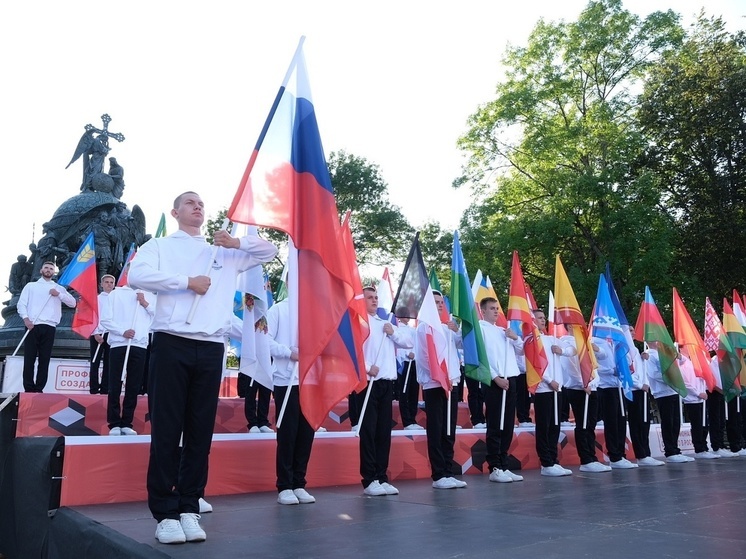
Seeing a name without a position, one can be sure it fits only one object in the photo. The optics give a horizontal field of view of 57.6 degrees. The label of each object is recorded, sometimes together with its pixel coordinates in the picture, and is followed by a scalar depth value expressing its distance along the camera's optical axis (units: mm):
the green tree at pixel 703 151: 23453
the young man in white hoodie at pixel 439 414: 7438
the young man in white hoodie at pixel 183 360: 4254
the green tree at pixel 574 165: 22609
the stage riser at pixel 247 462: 5785
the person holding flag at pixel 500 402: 8086
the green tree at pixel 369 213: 33844
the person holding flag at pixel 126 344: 7746
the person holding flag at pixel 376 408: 6914
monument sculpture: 16984
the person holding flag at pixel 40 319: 10336
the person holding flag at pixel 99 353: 10180
